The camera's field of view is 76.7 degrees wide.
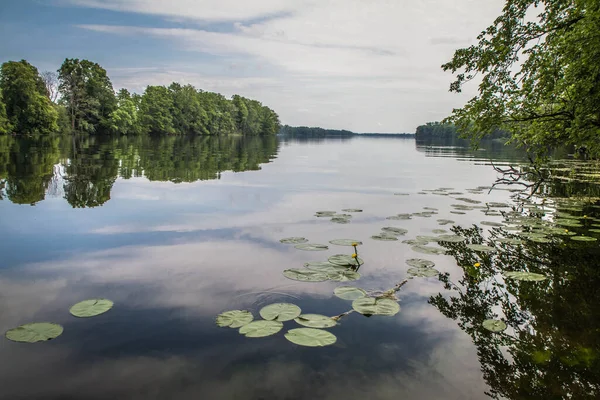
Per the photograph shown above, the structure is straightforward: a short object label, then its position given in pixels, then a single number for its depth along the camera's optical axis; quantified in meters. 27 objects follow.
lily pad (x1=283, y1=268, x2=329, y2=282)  5.02
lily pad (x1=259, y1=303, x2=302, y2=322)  3.88
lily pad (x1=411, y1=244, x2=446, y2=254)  6.38
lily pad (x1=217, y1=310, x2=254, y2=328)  3.79
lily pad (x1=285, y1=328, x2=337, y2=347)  3.44
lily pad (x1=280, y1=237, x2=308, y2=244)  6.86
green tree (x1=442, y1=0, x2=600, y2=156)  8.12
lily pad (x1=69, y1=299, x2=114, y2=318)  3.91
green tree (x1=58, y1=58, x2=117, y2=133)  61.84
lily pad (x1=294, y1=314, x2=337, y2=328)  3.78
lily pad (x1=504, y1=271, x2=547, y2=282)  5.09
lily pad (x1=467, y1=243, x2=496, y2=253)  6.52
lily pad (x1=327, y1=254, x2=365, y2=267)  5.65
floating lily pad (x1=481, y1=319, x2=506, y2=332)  3.84
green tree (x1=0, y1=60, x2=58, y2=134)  52.47
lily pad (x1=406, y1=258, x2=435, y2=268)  5.71
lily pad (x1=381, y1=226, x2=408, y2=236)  7.62
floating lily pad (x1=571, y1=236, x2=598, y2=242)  6.96
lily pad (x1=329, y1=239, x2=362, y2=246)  6.63
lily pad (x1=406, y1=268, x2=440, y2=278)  5.37
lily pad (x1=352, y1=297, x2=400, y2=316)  4.19
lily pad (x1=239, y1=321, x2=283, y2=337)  3.56
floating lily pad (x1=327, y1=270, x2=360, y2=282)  5.07
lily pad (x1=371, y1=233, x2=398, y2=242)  7.16
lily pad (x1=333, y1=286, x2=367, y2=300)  4.50
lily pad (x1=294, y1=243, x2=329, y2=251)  6.44
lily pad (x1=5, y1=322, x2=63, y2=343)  3.40
